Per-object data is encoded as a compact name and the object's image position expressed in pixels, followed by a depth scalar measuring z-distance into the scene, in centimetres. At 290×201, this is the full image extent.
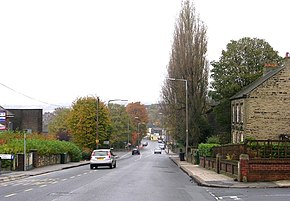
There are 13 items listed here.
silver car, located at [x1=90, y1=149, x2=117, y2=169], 4044
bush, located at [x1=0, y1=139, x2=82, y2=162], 3838
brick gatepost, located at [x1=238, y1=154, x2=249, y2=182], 2364
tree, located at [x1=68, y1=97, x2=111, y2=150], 7025
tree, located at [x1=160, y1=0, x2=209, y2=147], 5900
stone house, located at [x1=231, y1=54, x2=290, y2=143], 4562
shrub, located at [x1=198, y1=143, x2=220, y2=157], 4012
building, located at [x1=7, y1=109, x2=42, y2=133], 8112
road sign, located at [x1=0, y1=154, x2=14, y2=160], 3641
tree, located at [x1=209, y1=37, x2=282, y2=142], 5988
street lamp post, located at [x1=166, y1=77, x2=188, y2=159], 5469
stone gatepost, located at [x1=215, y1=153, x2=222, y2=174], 3212
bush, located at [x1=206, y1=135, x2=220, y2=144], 5200
